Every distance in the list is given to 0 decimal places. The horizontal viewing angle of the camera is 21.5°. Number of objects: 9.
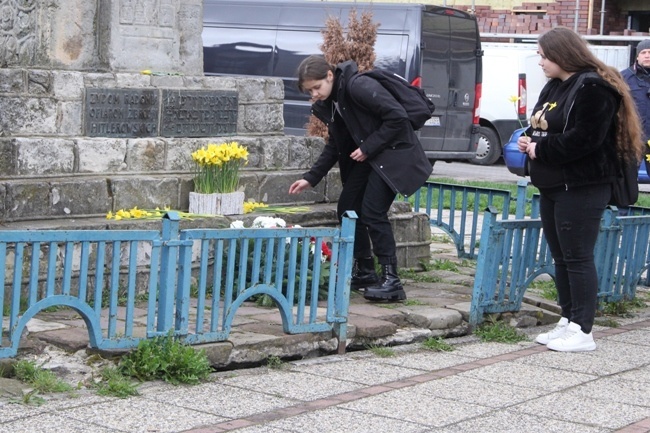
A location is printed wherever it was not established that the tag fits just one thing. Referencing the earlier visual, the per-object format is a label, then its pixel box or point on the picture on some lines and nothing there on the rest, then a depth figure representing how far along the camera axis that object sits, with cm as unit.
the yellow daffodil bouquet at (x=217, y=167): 1082
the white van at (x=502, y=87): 2944
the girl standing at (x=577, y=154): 898
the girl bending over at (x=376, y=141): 1007
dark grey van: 2289
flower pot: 1080
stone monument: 1005
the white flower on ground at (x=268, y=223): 1043
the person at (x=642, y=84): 1265
